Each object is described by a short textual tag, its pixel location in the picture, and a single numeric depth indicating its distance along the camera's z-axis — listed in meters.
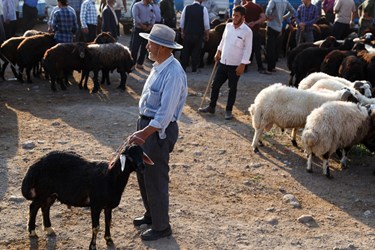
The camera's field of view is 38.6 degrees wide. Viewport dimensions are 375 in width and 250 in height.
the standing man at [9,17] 14.36
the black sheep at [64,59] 10.94
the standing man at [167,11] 15.42
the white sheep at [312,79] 9.21
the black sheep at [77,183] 4.78
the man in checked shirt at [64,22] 11.70
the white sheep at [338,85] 8.42
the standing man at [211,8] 16.23
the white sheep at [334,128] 7.02
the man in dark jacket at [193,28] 12.69
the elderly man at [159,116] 4.63
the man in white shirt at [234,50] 8.95
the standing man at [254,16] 13.11
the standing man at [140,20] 12.98
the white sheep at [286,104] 7.72
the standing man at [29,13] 17.98
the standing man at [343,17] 14.45
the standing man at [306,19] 13.95
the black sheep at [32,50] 11.47
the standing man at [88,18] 13.04
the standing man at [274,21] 13.23
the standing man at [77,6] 14.28
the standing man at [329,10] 16.98
